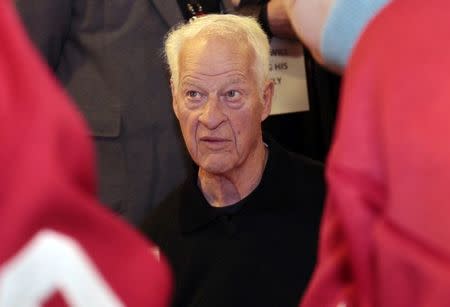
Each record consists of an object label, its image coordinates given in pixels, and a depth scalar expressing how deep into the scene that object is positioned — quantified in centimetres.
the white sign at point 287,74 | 276
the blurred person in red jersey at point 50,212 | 121
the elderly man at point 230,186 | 244
